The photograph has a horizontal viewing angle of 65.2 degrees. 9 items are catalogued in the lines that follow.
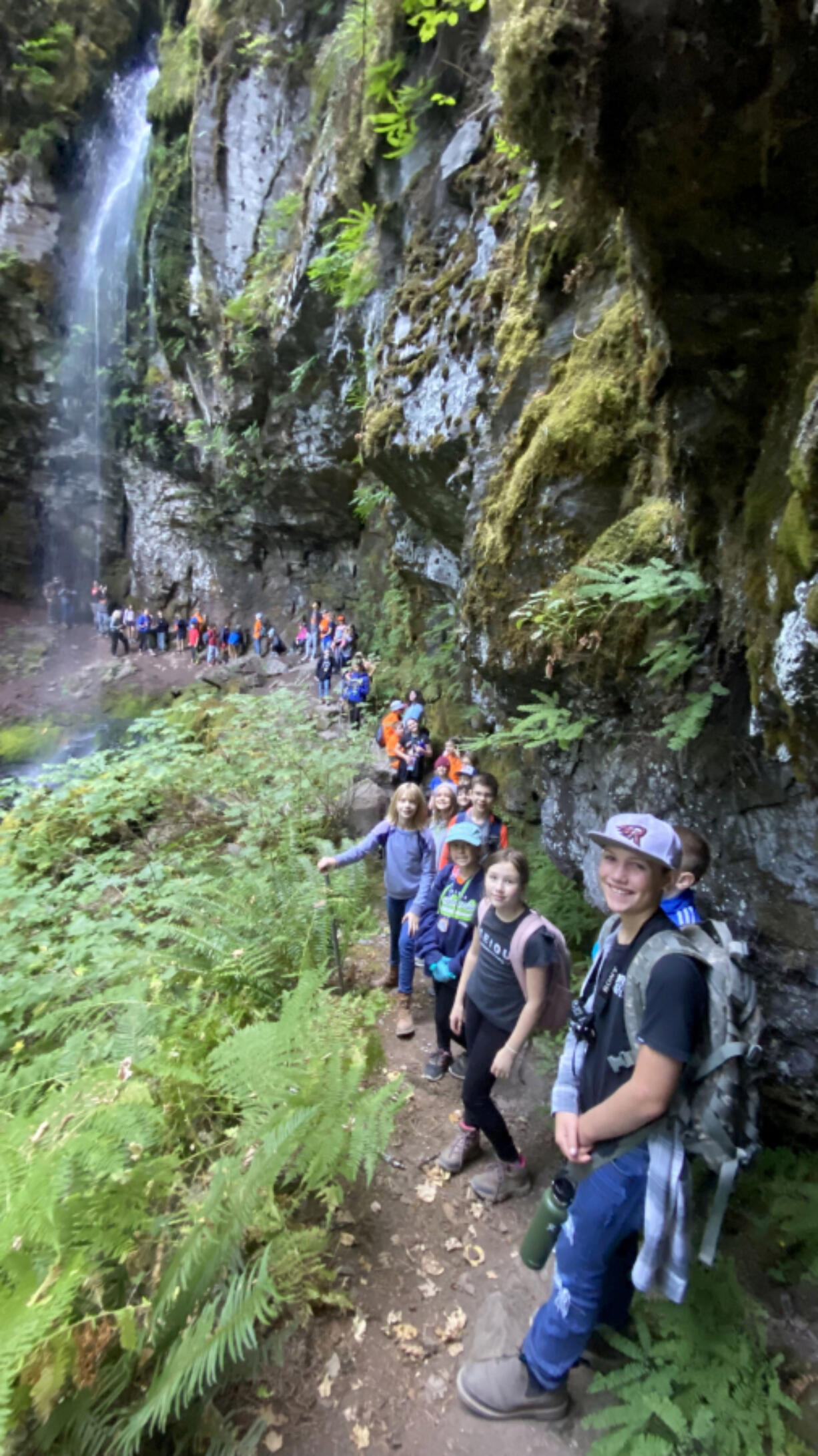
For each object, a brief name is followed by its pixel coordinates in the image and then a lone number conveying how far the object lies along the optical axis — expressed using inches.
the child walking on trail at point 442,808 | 194.1
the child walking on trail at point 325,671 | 551.2
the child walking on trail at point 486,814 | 177.0
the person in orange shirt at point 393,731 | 348.8
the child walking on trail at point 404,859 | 181.0
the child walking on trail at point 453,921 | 145.0
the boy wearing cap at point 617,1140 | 76.6
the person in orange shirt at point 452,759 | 281.7
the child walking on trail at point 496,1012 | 115.3
